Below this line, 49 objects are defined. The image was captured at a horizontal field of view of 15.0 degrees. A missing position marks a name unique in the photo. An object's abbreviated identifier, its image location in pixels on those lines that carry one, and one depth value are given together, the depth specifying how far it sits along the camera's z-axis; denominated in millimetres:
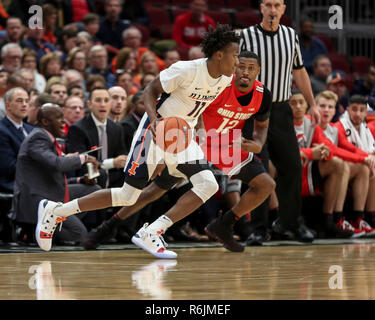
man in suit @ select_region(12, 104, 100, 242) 11309
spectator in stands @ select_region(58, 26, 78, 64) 17036
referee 11462
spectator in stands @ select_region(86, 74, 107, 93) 14877
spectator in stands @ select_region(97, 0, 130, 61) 18754
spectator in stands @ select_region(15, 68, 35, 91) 13681
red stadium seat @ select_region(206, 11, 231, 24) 20886
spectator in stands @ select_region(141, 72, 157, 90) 15464
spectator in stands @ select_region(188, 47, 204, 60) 16954
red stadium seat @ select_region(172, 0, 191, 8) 21837
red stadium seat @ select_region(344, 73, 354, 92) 20366
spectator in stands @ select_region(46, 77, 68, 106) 13625
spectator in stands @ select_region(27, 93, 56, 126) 12368
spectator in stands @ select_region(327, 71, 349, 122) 17409
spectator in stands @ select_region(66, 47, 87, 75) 15957
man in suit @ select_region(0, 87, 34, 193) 12021
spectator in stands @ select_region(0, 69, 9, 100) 13839
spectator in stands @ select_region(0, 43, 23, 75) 15012
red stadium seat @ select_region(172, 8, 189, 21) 20939
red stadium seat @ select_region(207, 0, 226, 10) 21965
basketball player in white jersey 9617
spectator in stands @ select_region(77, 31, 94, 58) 17015
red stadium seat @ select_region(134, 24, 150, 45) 19833
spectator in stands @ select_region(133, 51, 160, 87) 16410
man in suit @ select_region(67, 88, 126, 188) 12534
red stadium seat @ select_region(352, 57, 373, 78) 22311
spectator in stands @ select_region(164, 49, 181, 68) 17116
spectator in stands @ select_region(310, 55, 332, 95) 18501
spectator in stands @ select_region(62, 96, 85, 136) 13260
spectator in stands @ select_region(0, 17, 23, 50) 16144
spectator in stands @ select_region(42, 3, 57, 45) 17196
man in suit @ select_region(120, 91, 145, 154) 13313
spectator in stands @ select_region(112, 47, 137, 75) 16743
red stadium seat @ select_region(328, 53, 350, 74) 21496
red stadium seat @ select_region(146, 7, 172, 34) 20846
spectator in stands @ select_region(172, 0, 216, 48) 19247
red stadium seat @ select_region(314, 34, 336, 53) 22391
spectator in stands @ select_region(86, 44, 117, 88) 16290
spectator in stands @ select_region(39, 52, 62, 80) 15331
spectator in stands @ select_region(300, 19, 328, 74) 20245
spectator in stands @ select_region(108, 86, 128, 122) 13720
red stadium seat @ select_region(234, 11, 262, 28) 21352
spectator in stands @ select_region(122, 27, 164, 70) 17609
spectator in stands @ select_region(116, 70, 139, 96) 15371
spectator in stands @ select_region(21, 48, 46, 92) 15025
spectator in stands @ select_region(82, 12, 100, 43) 18128
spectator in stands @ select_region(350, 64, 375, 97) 18781
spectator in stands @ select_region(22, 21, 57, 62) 16503
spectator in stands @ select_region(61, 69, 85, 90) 14810
